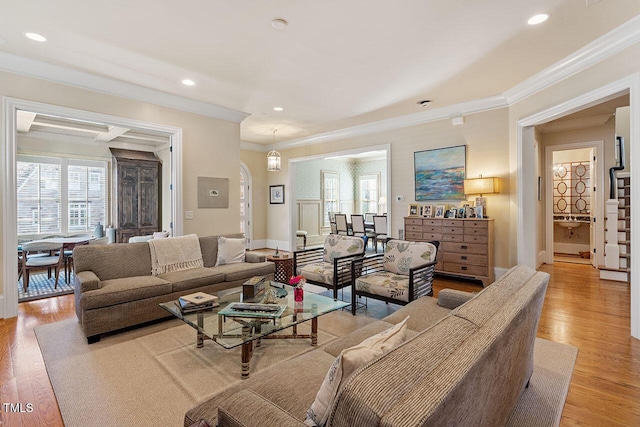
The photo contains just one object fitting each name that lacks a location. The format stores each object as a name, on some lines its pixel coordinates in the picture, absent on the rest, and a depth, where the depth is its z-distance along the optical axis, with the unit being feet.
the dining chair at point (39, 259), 14.76
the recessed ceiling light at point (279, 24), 8.96
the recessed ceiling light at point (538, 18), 8.76
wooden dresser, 15.16
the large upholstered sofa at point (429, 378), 2.59
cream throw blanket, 12.30
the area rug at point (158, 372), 6.23
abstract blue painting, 17.01
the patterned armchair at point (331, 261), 12.28
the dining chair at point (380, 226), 26.02
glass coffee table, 7.27
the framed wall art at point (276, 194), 27.25
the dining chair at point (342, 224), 27.97
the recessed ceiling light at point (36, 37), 9.77
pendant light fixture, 19.72
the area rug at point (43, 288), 13.94
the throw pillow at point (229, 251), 13.88
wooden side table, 14.84
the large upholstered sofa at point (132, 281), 9.41
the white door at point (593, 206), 19.12
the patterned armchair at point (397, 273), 10.30
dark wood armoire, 22.32
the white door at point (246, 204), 27.50
